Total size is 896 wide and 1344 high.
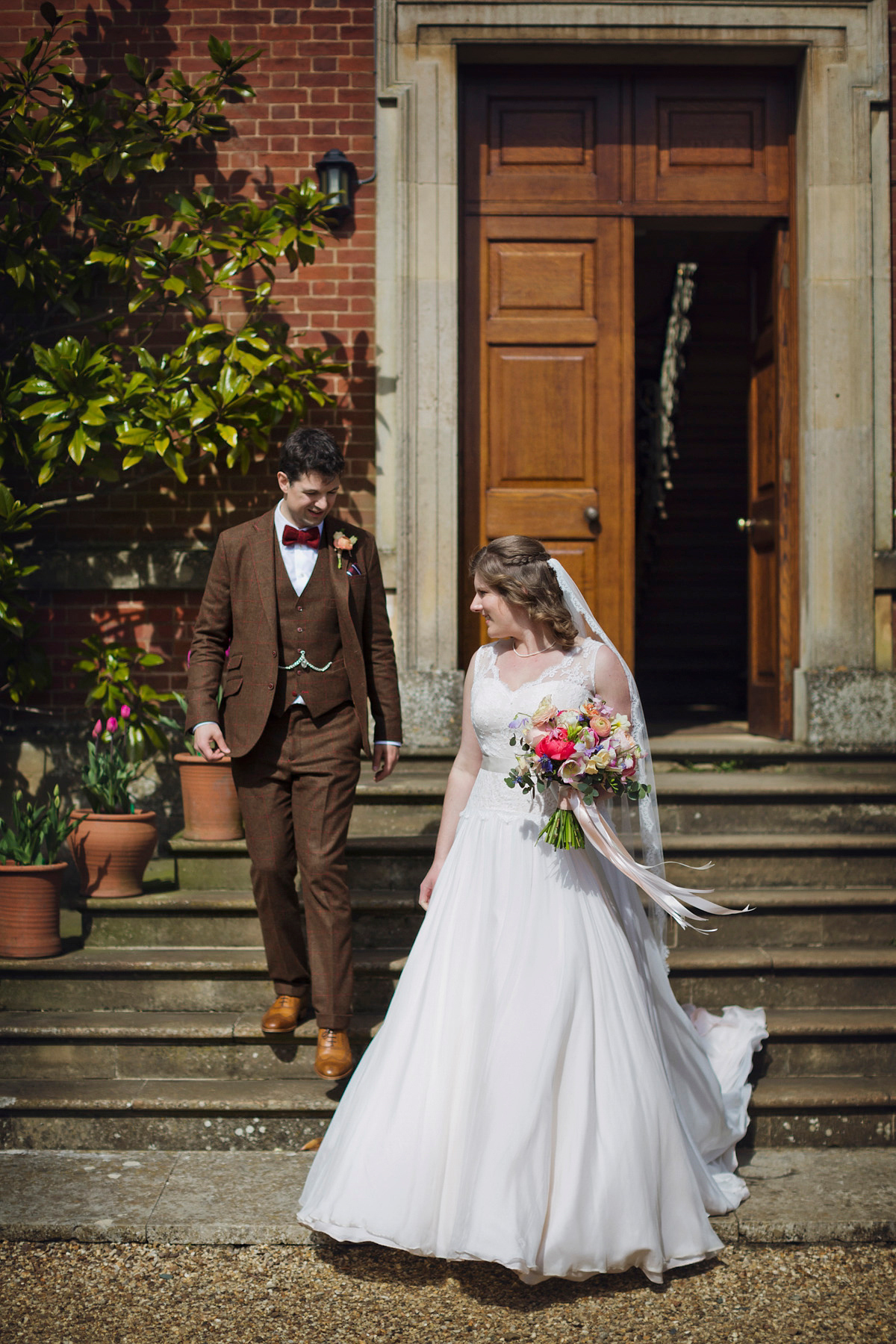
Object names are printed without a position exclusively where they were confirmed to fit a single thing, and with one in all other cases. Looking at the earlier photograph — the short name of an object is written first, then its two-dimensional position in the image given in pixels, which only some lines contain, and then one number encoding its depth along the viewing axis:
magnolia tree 4.93
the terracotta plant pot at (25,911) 4.24
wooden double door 5.83
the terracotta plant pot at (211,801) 4.77
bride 2.75
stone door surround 5.55
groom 3.60
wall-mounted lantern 5.46
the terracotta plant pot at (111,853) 4.47
